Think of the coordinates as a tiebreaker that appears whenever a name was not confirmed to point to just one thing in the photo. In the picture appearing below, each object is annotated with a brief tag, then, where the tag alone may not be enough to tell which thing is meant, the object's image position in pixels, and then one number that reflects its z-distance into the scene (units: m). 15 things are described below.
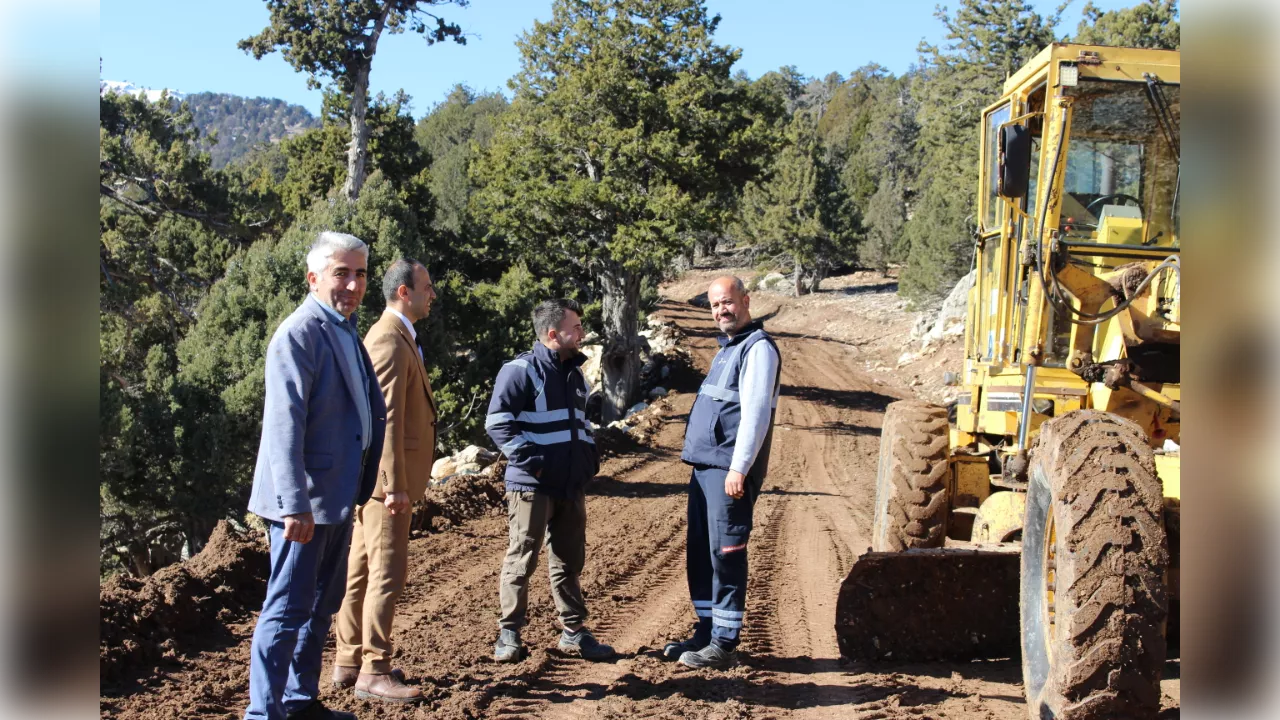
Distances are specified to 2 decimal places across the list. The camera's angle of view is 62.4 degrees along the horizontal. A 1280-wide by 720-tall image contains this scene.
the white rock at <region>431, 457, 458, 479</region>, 16.06
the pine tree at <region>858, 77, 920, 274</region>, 55.97
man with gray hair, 4.11
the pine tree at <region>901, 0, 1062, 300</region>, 36.50
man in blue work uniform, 5.41
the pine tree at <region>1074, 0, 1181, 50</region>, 36.12
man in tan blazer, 4.96
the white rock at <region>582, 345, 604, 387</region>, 29.47
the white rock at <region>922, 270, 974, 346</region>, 31.03
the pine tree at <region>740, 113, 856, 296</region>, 51.62
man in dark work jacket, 5.59
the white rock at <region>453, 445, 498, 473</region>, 16.08
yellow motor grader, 4.55
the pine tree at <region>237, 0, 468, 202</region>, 22.44
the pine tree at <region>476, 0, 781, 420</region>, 23.11
